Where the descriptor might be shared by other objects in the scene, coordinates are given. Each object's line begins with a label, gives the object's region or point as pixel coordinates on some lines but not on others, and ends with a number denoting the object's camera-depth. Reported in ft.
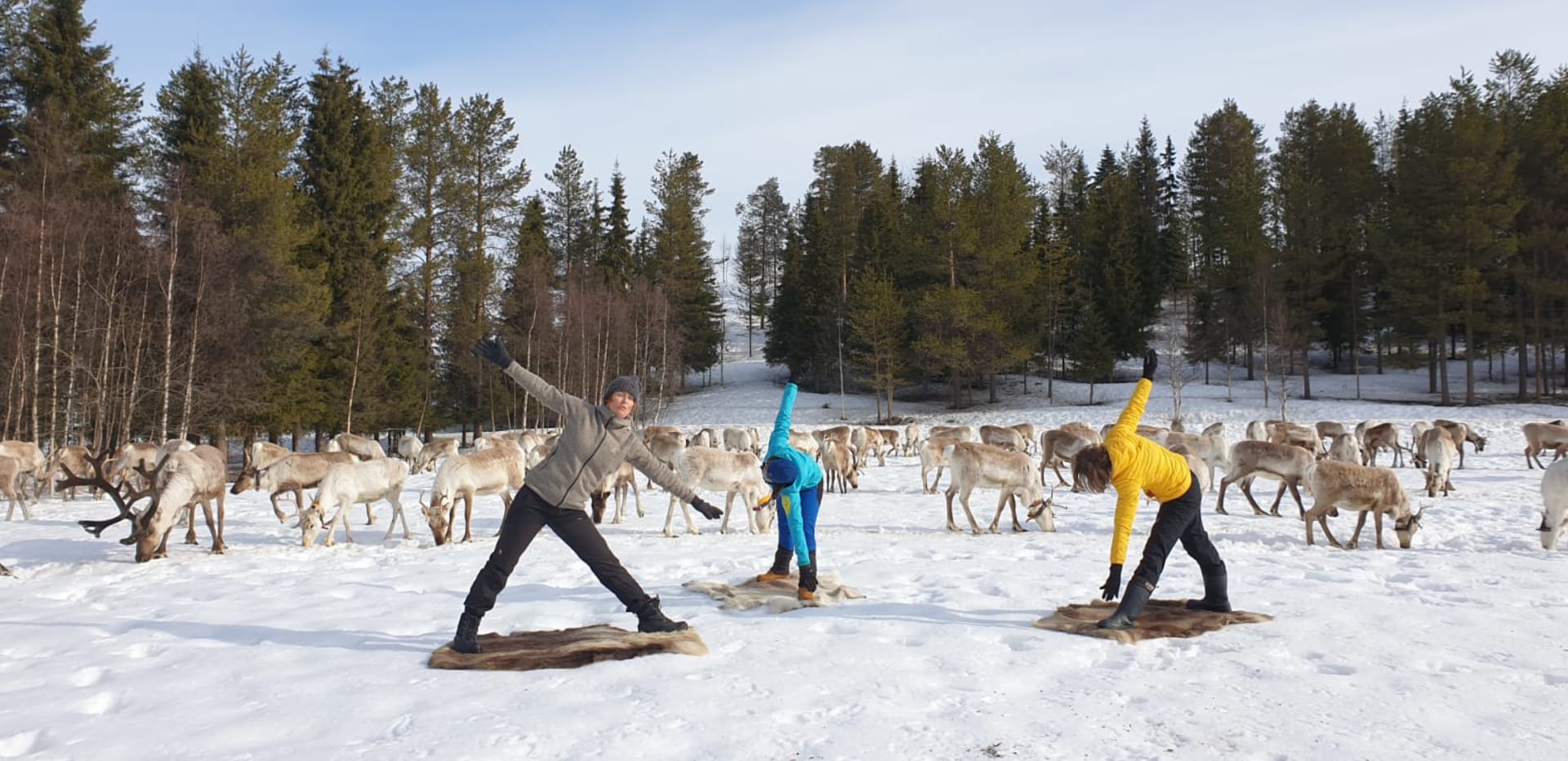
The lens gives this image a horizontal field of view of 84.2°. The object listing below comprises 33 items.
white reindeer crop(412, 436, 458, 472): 84.94
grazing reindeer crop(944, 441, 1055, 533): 43.55
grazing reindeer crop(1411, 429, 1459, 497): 56.59
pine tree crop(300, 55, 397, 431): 109.19
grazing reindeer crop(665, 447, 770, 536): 44.11
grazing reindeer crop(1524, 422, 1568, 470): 74.43
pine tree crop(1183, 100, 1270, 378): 156.25
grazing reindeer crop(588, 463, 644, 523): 44.86
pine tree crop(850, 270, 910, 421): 150.41
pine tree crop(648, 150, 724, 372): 180.34
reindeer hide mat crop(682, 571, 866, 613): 23.80
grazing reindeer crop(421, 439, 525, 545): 39.34
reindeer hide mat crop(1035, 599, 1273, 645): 20.33
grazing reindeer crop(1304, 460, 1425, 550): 38.06
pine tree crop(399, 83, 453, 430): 126.41
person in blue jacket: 24.73
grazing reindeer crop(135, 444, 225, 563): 32.96
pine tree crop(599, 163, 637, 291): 179.93
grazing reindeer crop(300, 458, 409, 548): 37.65
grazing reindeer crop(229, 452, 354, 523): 45.60
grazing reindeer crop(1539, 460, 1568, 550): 37.09
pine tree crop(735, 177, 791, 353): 268.00
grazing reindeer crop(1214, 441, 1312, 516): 48.73
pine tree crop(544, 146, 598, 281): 191.52
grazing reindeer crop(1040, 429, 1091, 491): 69.21
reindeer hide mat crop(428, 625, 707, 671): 18.37
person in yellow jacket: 20.88
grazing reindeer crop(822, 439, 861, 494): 64.18
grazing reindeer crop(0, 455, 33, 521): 48.14
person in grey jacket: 19.16
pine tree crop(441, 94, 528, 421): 130.52
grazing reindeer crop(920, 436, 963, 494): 63.21
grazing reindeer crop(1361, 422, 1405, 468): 81.05
